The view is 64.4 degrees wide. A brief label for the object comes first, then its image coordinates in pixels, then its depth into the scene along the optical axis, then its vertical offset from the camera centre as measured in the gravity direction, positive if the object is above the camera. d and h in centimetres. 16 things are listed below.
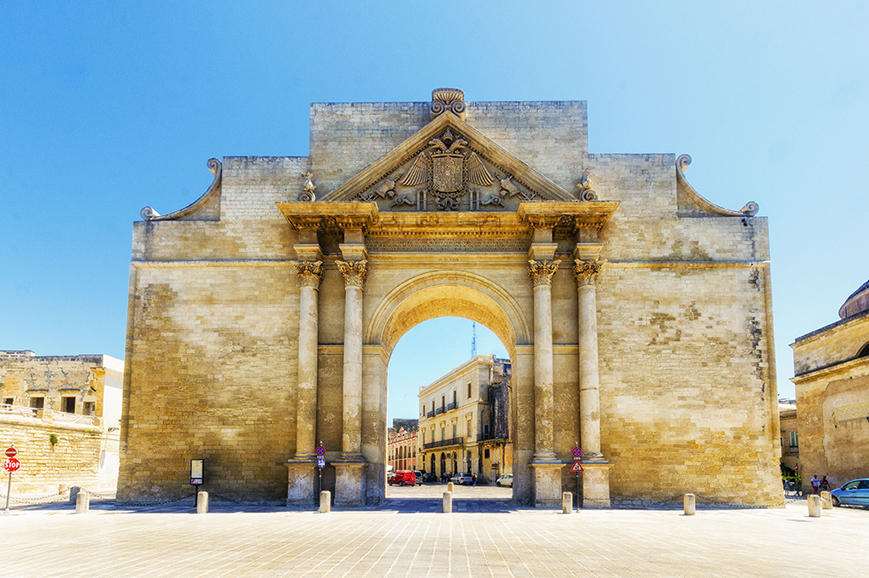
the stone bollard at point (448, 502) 1775 -264
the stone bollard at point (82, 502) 1808 -272
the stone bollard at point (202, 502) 1802 -270
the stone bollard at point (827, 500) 2106 -298
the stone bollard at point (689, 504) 1808 -268
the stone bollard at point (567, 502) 1803 -265
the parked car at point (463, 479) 4556 -524
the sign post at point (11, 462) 1900 -178
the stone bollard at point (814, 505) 1816 -270
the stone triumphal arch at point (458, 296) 2061 +295
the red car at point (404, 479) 4503 -515
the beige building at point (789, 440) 3978 -220
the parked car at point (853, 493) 2214 -297
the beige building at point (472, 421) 4641 -158
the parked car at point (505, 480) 3984 -462
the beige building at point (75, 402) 3397 -25
